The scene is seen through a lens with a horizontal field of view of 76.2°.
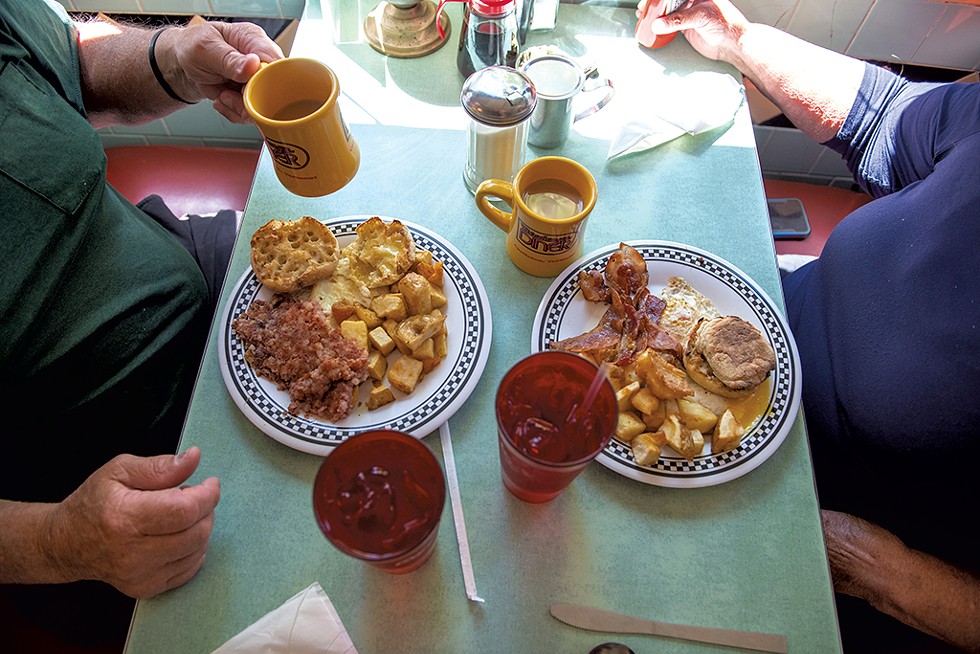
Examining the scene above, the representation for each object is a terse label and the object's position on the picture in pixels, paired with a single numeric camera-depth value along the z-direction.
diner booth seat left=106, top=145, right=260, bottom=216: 1.71
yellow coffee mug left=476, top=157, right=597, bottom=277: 1.06
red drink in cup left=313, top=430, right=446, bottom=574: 0.77
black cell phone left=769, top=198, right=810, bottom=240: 1.70
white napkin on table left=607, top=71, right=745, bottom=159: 1.34
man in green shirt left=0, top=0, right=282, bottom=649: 0.87
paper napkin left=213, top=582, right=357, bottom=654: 0.84
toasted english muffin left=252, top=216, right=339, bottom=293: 1.08
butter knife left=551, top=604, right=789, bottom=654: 0.87
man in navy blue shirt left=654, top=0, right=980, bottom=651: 1.05
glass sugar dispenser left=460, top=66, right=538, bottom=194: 1.07
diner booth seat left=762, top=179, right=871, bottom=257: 1.75
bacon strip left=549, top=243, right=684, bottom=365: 1.04
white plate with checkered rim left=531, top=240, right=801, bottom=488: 0.96
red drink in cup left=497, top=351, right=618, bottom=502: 0.84
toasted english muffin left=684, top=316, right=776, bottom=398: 1.00
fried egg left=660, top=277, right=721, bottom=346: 1.10
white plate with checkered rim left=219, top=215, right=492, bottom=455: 0.97
